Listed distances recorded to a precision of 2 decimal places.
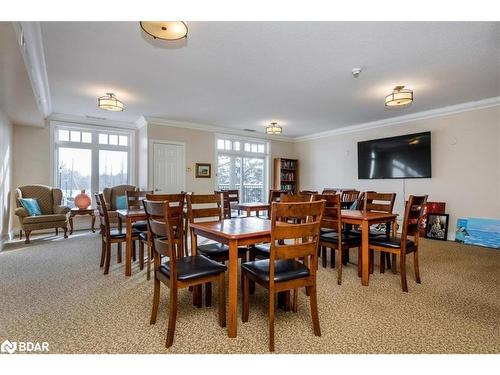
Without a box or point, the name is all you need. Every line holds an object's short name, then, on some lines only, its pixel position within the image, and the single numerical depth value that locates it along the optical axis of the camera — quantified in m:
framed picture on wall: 7.05
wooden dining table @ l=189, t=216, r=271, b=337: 1.85
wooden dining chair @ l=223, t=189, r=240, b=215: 5.32
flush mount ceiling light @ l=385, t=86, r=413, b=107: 4.04
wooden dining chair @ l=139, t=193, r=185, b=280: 2.76
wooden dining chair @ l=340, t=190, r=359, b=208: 4.60
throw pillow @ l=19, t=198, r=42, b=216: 5.03
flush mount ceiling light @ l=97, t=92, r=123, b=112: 4.26
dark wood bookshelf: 8.27
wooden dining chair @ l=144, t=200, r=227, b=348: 1.74
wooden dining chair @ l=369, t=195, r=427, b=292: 2.71
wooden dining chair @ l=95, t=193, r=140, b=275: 3.12
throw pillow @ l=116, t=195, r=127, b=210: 6.09
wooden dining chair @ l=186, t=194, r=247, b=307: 2.35
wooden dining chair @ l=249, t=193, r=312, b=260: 2.55
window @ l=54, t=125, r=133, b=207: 6.21
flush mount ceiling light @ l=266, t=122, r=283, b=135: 6.24
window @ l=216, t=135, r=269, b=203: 7.64
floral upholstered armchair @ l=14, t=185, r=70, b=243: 4.82
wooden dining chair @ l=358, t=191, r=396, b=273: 3.25
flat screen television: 5.72
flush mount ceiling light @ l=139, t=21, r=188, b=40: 2.27
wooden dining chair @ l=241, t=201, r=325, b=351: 1.72
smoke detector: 3.63
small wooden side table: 5.59
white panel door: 6.44
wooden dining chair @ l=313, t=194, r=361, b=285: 2.86
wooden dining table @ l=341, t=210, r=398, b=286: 2.83
